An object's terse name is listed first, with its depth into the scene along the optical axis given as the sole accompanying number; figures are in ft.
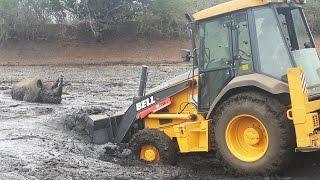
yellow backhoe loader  21.90
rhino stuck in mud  50.62
